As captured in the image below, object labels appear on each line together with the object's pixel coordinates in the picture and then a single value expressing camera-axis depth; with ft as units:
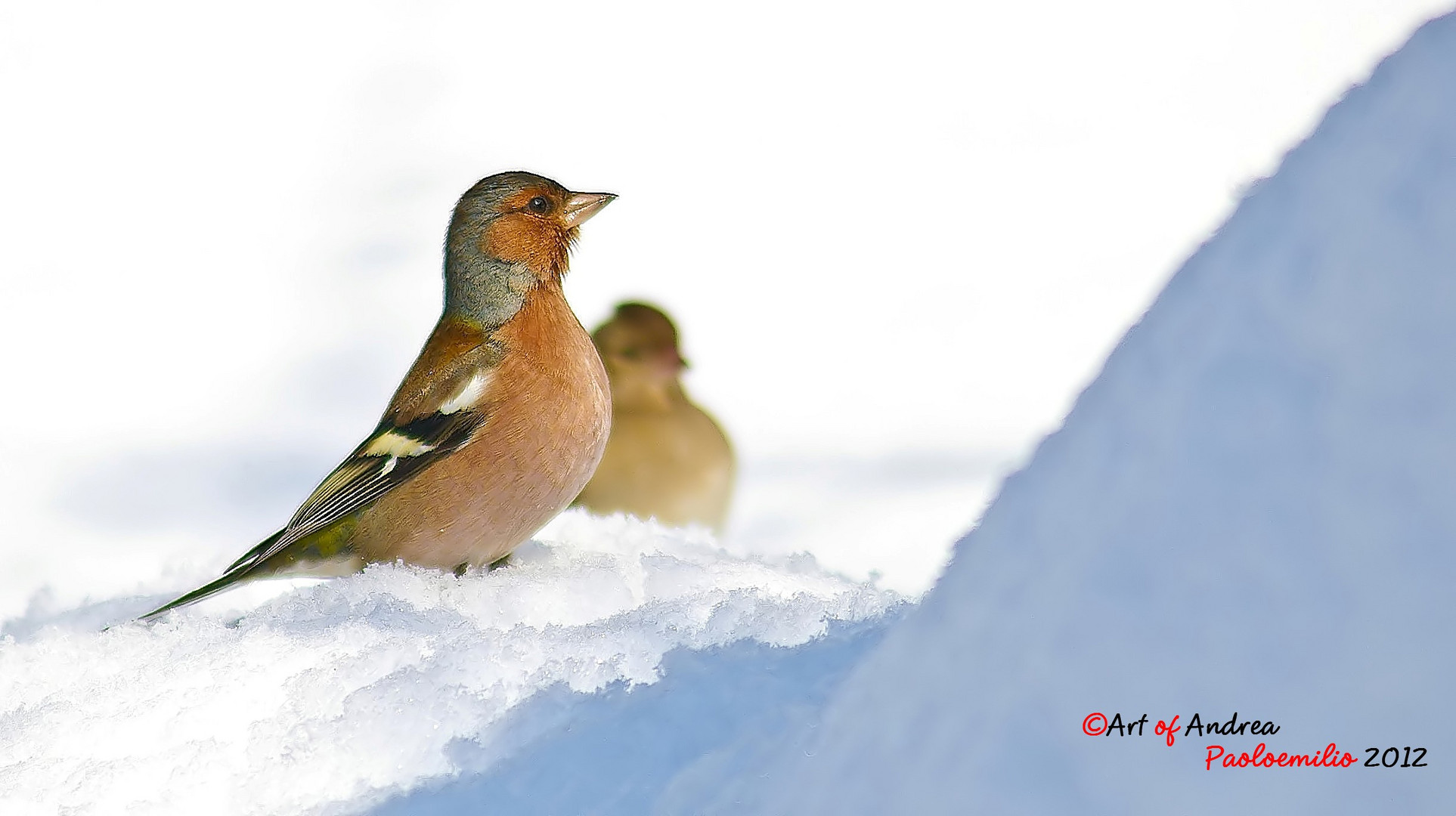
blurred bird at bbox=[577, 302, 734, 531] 39.73
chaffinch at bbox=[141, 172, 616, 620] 23.12
